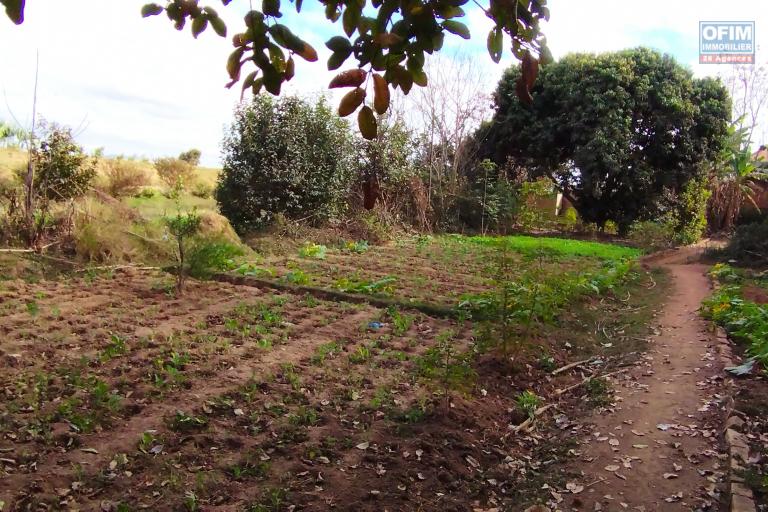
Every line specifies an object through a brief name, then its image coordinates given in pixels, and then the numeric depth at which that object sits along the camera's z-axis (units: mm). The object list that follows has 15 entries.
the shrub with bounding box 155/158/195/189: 14617
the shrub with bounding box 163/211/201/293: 5941
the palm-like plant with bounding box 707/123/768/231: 19375
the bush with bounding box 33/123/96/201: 7891
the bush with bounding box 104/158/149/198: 12322
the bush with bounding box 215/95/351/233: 10414
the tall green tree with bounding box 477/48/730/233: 16266
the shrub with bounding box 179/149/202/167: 18144
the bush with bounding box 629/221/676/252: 14625
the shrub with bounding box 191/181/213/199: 14661
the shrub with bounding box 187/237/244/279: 6016
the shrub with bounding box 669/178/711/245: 17656
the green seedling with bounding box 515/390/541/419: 3855
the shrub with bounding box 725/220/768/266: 10953
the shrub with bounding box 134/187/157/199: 12289
